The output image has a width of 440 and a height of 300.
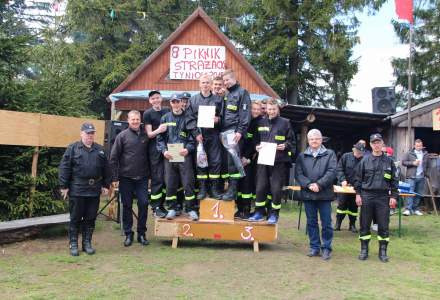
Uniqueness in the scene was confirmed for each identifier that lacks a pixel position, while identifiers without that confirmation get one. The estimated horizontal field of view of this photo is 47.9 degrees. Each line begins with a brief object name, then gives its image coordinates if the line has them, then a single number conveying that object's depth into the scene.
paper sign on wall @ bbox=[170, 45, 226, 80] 14.76
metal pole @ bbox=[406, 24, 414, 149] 14.41
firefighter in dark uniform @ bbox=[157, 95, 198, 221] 7.30
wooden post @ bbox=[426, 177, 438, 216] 13.30
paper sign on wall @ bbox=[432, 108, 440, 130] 14.13
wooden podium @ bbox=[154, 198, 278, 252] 7.24
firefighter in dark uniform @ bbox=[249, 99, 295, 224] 7.20
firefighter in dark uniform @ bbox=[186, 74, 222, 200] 7.28
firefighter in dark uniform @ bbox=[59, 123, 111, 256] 6.80
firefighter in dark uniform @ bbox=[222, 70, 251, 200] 7.17
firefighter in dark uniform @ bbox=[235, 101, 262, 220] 7.48
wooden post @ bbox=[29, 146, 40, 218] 8.16
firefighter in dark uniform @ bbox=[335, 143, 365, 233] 9.45
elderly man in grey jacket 6.87
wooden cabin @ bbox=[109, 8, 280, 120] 14.70
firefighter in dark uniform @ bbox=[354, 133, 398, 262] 7.07
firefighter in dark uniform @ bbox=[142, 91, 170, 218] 7.47
